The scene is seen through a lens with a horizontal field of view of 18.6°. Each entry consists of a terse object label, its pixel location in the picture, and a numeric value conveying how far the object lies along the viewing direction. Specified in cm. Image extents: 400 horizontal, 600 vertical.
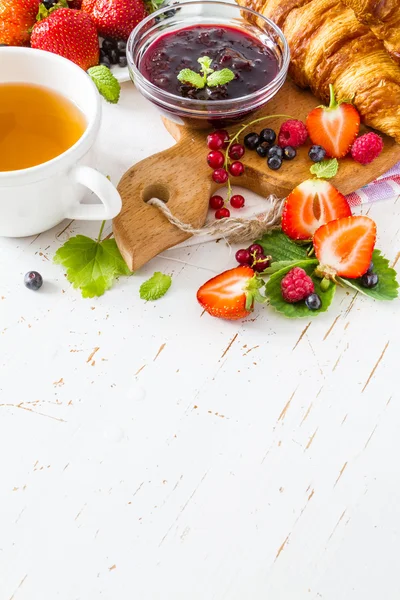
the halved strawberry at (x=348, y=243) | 79
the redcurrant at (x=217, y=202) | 84
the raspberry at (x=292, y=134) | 84
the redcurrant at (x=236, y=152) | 84
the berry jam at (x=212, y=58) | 85
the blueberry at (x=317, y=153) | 83
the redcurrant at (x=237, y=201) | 84
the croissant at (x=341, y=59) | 85
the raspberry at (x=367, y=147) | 83
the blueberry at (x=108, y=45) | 92
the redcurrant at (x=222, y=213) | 83
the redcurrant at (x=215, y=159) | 83
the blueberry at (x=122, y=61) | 91
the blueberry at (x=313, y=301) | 78
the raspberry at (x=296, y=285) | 77
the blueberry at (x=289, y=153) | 84
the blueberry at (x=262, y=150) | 84
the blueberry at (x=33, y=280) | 79
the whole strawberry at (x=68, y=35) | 88
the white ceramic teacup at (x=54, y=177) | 75
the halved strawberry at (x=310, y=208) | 80
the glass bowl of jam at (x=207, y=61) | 84
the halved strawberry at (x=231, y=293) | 77
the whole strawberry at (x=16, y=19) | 90
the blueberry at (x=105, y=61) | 91
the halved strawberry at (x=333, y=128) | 84
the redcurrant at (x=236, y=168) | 83
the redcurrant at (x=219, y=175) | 83
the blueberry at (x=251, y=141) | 85
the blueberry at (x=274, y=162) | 83
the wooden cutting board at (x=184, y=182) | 80
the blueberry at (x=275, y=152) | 84
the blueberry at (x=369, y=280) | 79
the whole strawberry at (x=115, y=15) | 91
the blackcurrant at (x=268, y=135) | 85
